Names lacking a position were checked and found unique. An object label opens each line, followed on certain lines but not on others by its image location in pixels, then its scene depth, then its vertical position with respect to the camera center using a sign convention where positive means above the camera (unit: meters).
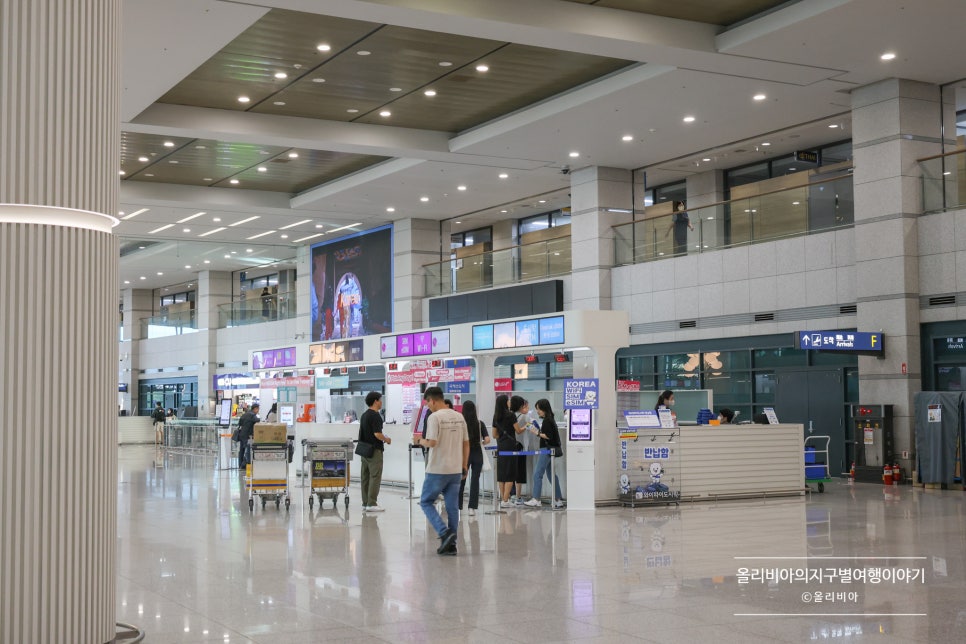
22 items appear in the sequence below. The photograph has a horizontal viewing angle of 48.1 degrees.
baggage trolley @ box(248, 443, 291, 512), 15.20 -1.18
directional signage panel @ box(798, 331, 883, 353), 18.11 +0.72
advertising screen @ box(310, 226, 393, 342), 32.00 +3.16
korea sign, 14.80 -0.09
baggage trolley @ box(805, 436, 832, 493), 17.23 -1.38
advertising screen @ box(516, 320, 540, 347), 15.63 +0.79
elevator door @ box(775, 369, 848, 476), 20.25 -0.38
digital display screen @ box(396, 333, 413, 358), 19.28 +0.78
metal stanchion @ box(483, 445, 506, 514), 14.30 -1.48
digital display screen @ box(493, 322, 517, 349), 16.14 +0.78
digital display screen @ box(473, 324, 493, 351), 16.72 +0.79
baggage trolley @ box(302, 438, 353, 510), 15.14 -1.10
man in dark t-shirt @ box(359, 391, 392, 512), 14.45 -0.80
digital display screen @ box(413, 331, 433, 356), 18.47 +0.77
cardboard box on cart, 15.51 -0.62
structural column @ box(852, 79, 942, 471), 18.31 +2.78
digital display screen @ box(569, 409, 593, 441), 14.88 -0.54
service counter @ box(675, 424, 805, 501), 15.88 -1.15
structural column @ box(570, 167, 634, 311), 24.61 +3.85
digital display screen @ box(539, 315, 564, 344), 15.16 +0.79
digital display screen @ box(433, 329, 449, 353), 17.91 +0.77
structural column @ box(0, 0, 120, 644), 5.55 +0.33
